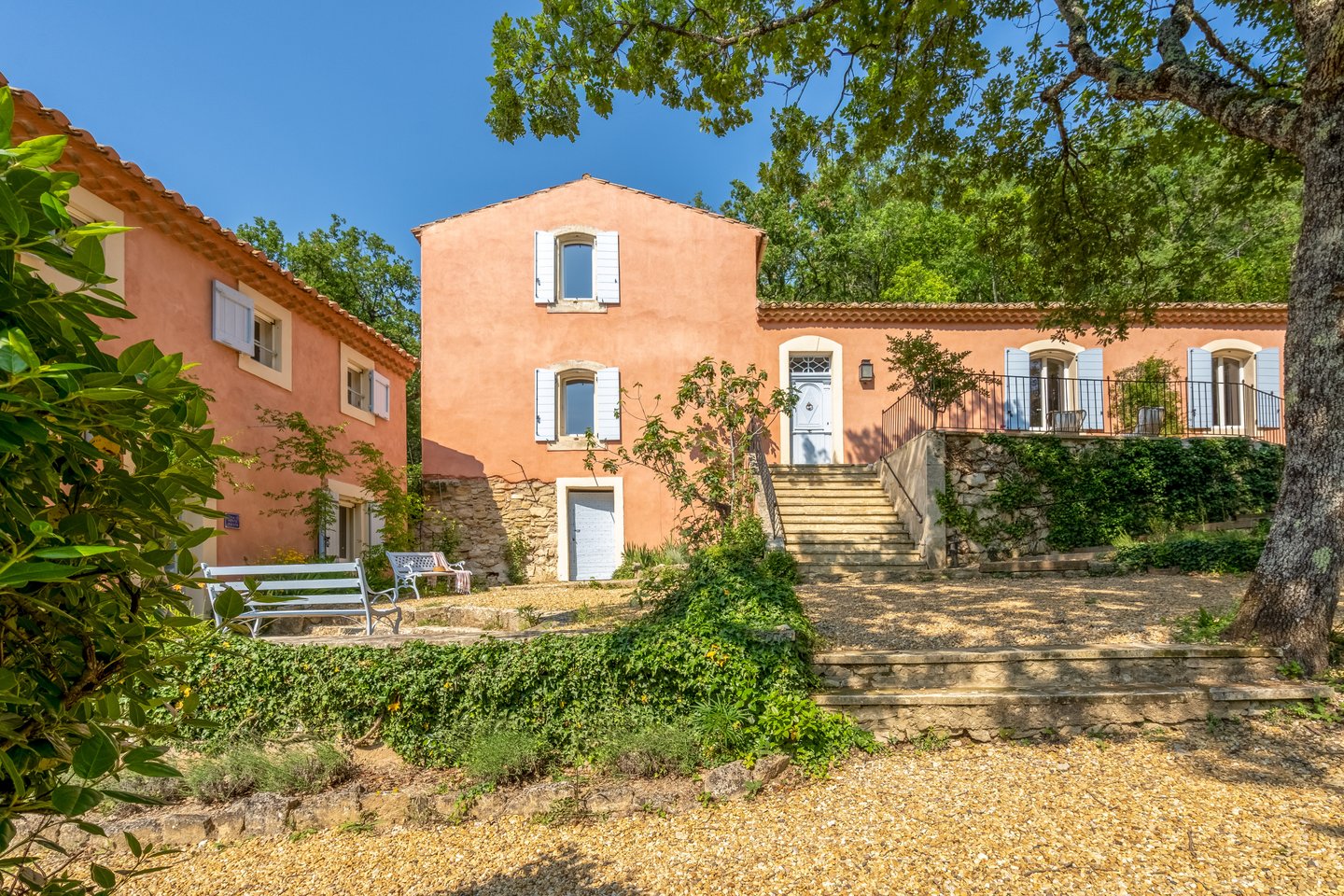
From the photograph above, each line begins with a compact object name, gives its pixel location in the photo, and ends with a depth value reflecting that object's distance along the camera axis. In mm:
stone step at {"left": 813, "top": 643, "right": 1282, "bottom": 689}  4223
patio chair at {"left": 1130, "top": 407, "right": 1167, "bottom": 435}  11398
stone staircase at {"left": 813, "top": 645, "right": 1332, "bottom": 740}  3855
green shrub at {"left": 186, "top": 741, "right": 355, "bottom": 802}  3594
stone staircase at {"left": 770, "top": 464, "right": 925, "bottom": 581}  8320
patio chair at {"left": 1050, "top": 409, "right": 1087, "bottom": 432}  11766
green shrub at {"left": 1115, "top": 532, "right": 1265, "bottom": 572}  7461
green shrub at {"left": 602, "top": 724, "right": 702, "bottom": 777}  3555
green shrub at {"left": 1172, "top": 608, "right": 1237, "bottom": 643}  4594
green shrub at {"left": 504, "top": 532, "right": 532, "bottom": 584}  11344
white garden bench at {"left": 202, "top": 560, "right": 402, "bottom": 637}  5199
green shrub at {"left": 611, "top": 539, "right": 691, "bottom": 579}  10570
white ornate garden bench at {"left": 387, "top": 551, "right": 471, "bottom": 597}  8688
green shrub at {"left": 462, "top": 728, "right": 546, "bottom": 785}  3547
